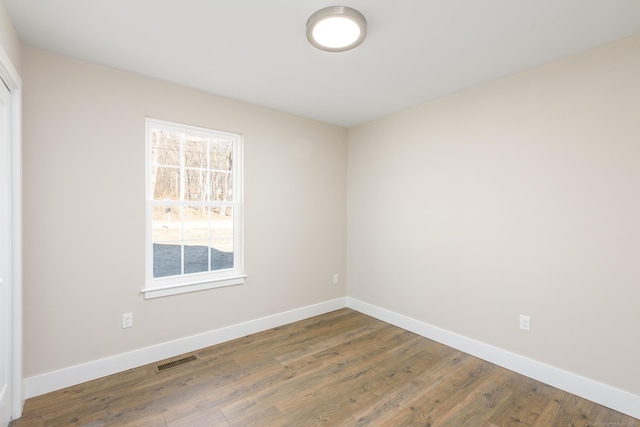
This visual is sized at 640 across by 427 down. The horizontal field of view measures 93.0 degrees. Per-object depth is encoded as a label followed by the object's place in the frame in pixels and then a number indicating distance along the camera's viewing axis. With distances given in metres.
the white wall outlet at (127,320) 2.56
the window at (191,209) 2.80
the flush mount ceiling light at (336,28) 1.77
